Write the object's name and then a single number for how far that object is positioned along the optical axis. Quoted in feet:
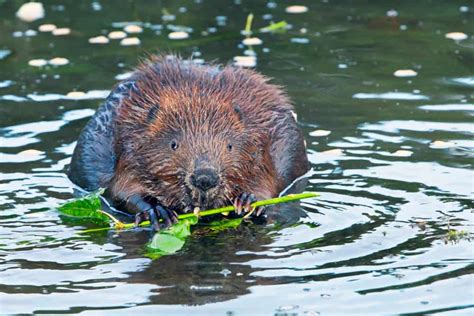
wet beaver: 24.53
